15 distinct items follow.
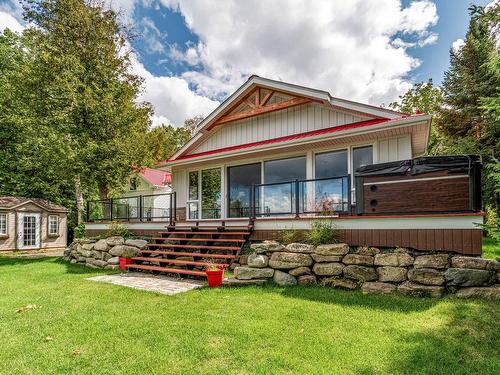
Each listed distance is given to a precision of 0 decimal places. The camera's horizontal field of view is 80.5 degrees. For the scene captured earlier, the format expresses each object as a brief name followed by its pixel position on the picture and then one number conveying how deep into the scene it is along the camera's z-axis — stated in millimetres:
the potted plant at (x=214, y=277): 5852
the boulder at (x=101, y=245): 9281
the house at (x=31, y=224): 17016
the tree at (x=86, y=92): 12430
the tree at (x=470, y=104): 13945
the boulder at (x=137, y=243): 8834
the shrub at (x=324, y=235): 5898
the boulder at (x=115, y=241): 9101
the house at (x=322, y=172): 4988
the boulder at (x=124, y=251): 8438
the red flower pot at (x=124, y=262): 8102
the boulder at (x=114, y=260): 8789
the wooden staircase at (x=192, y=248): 7035
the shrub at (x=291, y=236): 6324
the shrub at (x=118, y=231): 9758
